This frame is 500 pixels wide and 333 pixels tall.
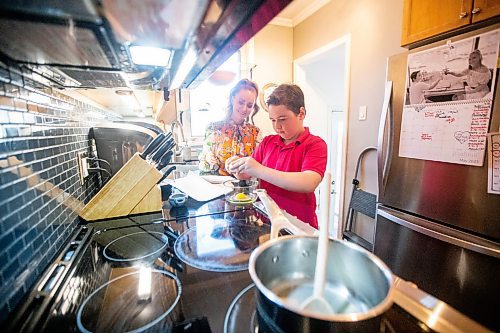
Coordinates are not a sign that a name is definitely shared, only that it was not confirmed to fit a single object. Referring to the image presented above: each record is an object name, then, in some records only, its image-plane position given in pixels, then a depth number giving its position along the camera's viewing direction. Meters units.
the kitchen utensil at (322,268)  0.39
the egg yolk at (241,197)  1.10
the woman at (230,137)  1.85
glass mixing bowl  1.09
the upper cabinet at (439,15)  1.08
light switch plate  2.06
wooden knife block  0.93
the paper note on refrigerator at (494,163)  1.07
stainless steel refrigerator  1.10
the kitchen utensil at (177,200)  1.06
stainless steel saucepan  0.30
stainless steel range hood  0.36
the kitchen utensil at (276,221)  0.60
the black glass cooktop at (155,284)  0.43
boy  1.06
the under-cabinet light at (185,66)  0.59
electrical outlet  0.97
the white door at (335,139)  3.06
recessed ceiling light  1.86
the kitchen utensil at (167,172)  1.03
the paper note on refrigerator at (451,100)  1.11
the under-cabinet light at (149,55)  0.55
